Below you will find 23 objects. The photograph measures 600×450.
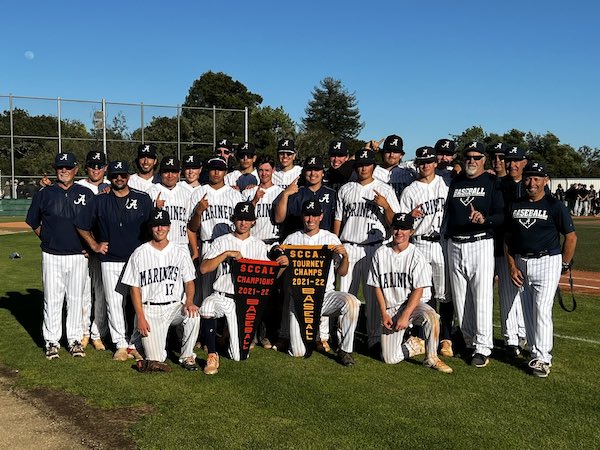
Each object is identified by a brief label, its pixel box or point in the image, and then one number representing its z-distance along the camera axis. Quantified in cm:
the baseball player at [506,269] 644
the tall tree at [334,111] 8612
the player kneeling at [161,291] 604
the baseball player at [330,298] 632
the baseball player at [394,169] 721
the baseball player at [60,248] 641
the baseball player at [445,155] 727
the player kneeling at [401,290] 614
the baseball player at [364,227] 675
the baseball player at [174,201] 707
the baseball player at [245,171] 787
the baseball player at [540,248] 586
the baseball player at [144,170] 716
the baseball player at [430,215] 661
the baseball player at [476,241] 621
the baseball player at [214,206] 705
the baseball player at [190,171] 721
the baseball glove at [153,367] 593
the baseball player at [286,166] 748
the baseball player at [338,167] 742
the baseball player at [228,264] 620
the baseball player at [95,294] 687
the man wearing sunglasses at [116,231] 645
